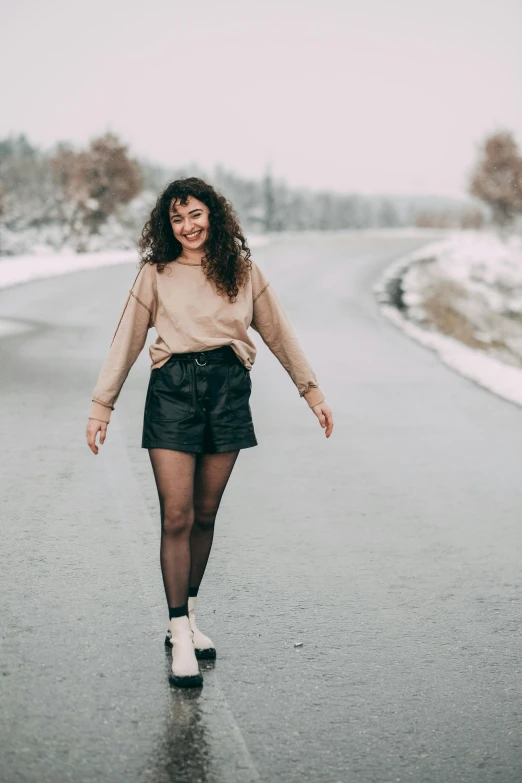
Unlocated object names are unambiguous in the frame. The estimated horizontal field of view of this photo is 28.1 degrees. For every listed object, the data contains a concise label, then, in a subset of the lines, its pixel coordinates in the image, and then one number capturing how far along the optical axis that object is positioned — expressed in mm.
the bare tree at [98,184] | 46125
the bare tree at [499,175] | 54656
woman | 3848
